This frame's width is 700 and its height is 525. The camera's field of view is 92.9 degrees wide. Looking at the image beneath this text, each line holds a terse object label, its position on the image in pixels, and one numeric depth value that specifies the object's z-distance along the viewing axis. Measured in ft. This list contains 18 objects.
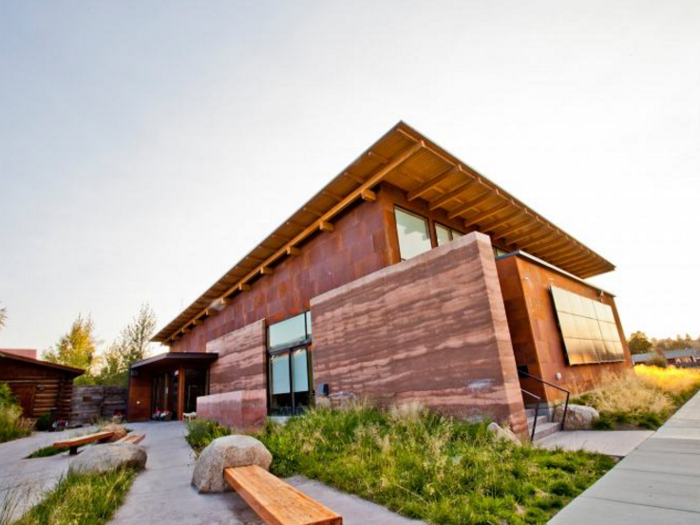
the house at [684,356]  177.39
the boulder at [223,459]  15.88
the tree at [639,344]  170.60
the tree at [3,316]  54.65
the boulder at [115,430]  34.09
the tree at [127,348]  113.93
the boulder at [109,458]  18.01
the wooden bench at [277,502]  8.27
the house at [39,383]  61.16
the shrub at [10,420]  43.55
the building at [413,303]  23.43
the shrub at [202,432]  28.13
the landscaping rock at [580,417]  24.33
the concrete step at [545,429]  22.72
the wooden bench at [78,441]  26.96
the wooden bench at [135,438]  32.35
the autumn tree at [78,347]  117.80
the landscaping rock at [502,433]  17.92
